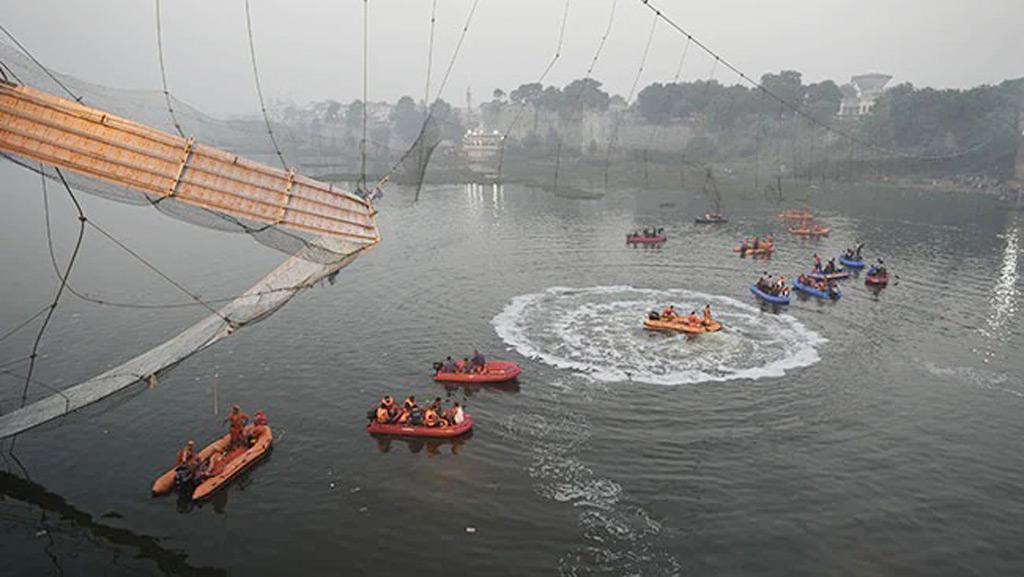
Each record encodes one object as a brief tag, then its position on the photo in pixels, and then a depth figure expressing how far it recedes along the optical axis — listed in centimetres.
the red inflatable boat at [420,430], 2544
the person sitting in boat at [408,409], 2584
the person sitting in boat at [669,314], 3773
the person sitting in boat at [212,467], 2164
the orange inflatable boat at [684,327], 3681
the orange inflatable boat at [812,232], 7238
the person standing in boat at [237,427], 2369
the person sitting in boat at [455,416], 2580
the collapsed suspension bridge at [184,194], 1534
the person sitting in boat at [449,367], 3089
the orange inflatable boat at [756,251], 5966
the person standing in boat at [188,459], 2155
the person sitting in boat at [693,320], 3706
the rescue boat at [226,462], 2142
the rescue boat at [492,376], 3045
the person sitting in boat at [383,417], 2592
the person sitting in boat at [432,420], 2561
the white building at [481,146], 17812
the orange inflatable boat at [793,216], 8194
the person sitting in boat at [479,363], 3081
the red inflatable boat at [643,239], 6500
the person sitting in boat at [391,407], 2603
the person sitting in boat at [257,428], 2397
